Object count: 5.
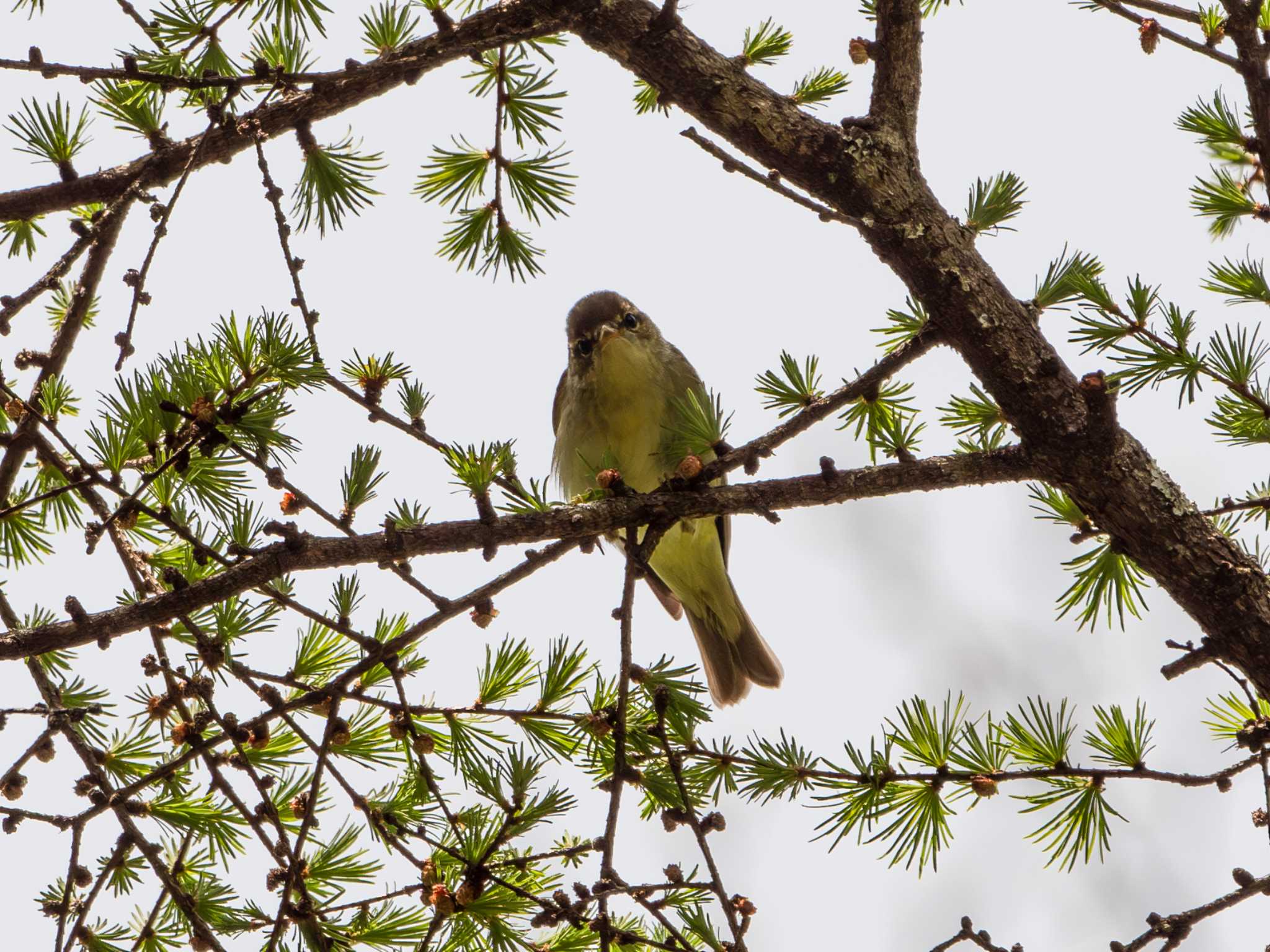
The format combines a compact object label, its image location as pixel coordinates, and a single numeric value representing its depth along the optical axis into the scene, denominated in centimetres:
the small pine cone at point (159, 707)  480
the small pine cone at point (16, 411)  462
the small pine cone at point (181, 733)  446
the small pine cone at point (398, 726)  471
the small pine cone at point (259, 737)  452
